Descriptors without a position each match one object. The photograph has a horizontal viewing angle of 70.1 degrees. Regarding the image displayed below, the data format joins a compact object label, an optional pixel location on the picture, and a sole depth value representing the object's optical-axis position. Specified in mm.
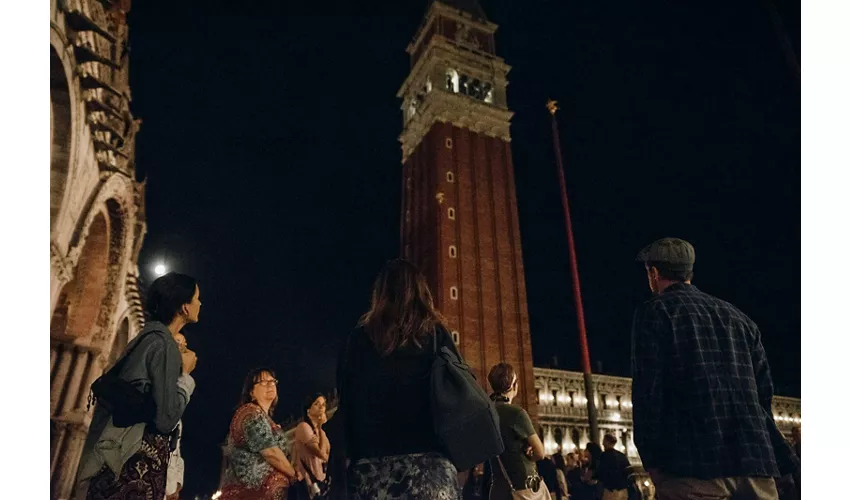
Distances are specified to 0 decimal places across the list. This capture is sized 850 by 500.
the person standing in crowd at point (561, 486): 8602
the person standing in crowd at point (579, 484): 10672
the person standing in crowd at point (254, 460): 3646
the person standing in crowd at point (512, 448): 3850
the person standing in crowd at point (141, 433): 2650
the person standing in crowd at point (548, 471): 7773
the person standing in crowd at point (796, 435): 7121
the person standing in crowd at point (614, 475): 6410
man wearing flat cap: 2766
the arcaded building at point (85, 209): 10016
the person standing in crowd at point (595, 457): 6654
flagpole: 10836
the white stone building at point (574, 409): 32719
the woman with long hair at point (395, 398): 2371
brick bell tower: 28812
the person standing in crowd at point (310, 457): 4770
